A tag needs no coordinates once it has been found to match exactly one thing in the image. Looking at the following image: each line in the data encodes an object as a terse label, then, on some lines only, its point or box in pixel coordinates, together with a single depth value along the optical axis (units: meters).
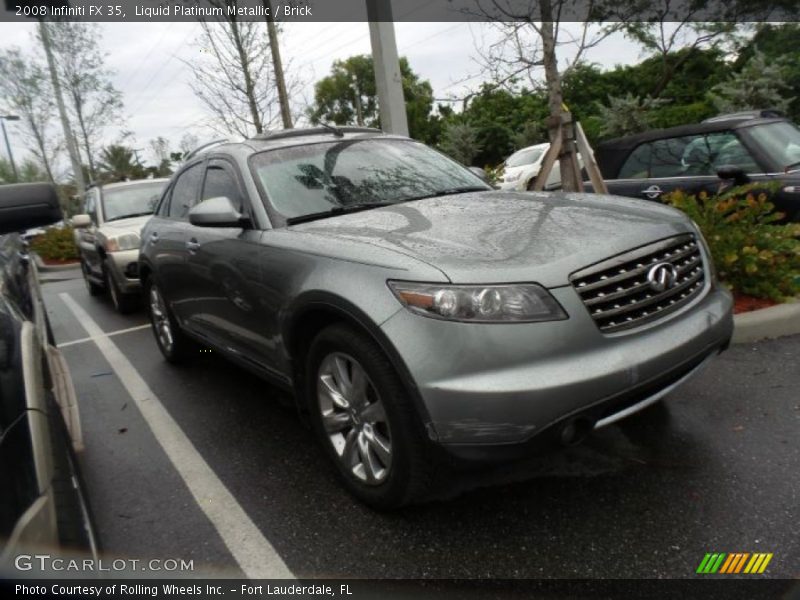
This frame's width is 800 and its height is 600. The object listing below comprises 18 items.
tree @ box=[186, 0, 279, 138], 11.67
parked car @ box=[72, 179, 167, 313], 7.09
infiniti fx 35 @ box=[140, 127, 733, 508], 2.07
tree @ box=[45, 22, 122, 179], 19.47
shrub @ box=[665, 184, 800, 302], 4.43
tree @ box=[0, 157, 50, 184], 32.06
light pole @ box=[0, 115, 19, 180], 23.11
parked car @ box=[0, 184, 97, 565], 1.24
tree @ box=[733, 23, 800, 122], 19.45
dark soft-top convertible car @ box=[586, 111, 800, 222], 5.42
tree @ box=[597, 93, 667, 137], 15.42
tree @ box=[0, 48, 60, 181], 21.95
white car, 13.79
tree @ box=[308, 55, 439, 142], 48.09
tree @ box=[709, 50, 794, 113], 14.41
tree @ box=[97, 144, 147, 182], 39.47
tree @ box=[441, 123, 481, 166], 22.44
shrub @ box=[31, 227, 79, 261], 15.39
